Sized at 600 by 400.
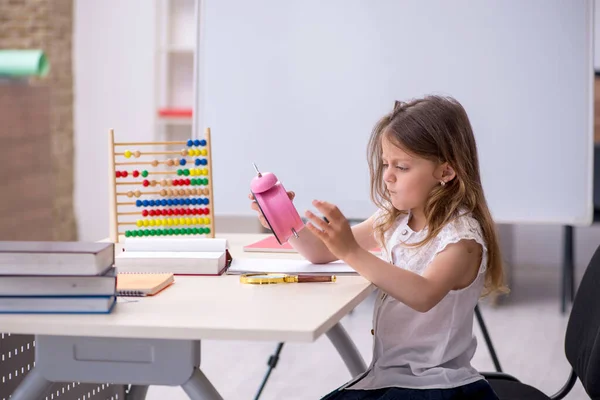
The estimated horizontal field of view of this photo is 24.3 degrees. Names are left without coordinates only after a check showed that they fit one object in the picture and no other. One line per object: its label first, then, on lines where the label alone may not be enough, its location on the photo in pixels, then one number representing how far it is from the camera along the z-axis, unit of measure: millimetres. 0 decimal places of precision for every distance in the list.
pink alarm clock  2448
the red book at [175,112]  7085
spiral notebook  2297
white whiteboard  3952
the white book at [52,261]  2138
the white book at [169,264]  2529
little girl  2384
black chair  2449
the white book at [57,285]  2148
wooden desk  2070
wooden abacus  3051
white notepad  2563
